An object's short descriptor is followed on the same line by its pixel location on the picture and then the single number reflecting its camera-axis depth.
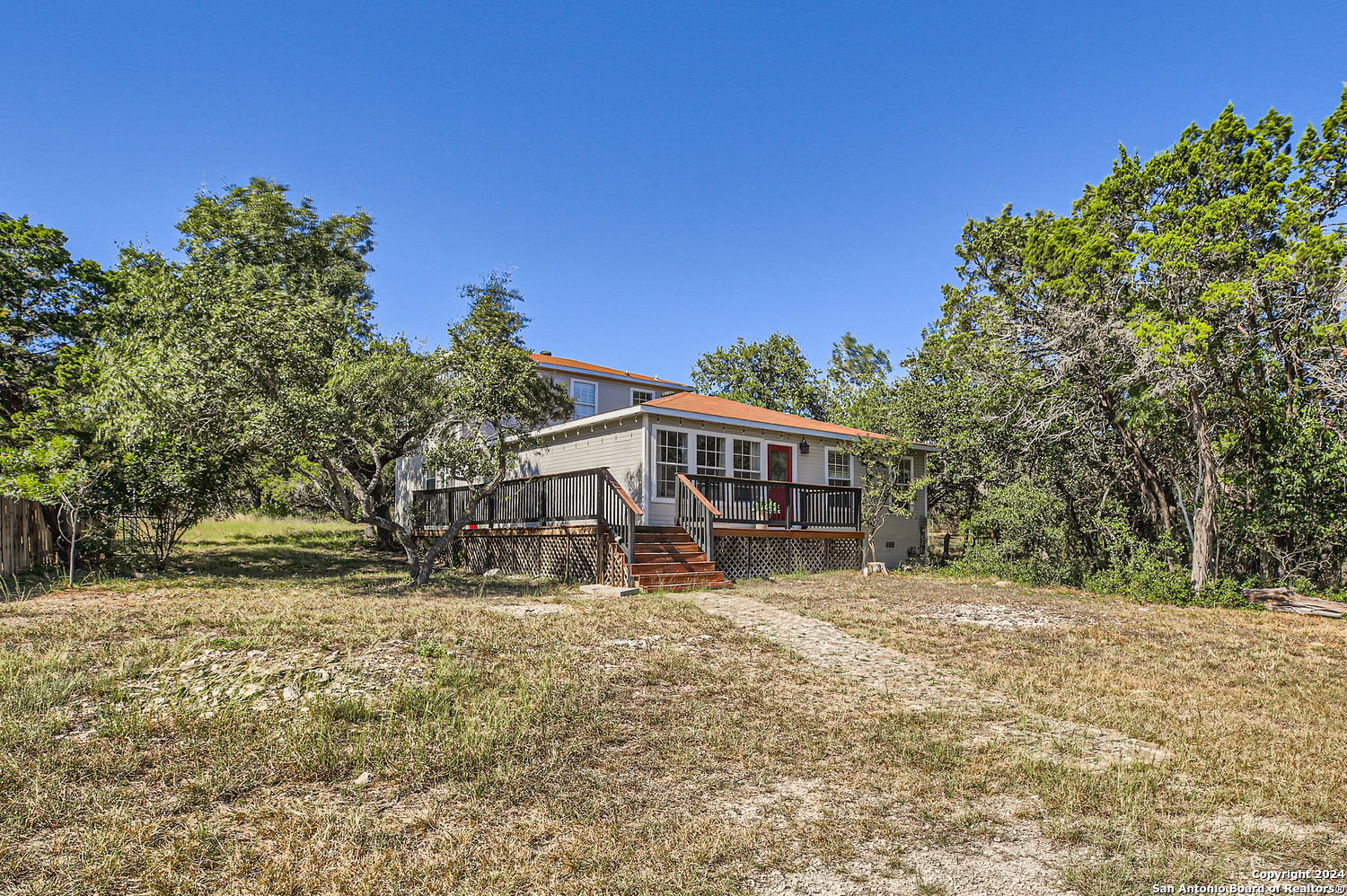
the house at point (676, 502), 13.50
